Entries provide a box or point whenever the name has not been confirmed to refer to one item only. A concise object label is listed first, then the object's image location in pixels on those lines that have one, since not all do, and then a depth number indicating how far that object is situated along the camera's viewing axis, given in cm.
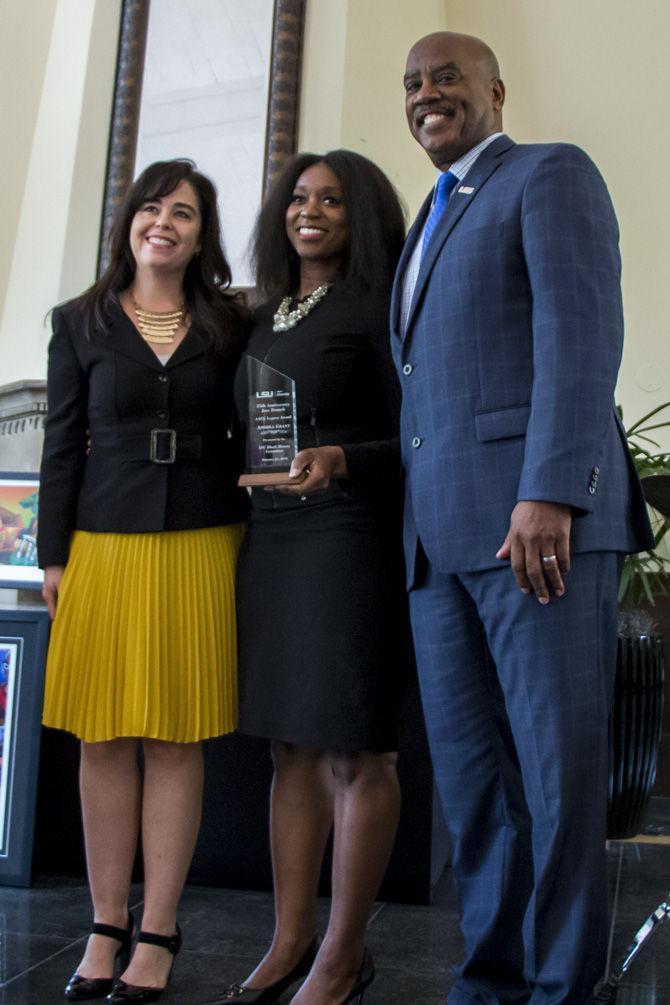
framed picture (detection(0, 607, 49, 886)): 241
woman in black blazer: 183
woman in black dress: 168
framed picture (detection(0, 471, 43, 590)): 265
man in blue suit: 136
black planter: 273
